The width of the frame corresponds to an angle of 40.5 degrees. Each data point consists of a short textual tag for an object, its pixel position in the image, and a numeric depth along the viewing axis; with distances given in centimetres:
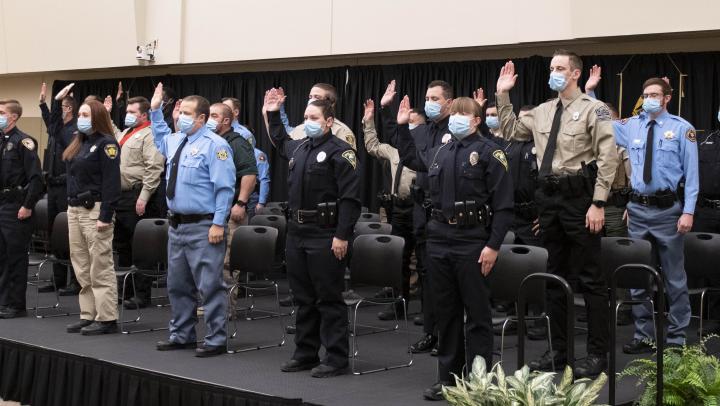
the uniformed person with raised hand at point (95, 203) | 711
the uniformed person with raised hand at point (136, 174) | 853
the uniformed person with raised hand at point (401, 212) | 787
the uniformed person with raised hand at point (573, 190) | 573
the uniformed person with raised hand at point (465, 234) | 525
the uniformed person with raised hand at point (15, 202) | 792
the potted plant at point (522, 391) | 385
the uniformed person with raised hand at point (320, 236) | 596
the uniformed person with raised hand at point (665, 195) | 644
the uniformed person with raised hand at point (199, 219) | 650
